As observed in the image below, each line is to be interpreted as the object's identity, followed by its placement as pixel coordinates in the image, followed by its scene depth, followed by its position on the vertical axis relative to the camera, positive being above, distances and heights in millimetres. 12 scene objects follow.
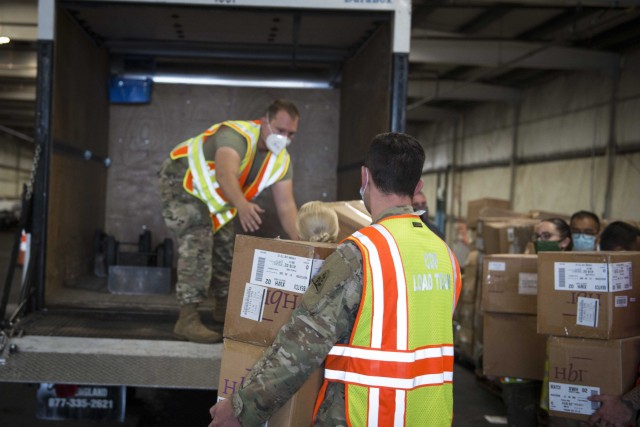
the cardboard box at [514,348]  3588 -758
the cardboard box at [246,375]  2004 -596
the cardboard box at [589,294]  2844 -356
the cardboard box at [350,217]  2736 -66
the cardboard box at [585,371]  2842 -686
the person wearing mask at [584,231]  4707 -127
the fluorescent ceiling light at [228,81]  5535 +965
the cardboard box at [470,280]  6145 -694
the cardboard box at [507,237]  5797 -243
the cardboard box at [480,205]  8742 +44
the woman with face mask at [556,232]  4370 -138
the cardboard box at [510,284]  3635 -414
